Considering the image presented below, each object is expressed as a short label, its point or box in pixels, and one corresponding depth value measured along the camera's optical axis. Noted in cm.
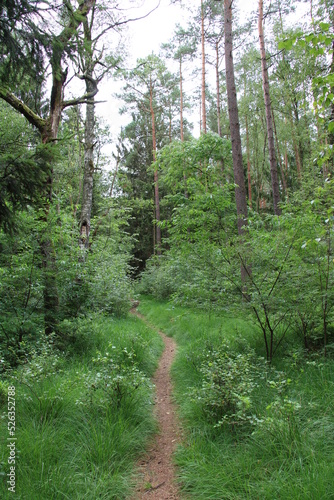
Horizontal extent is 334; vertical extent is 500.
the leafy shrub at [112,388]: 303
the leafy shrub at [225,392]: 282
